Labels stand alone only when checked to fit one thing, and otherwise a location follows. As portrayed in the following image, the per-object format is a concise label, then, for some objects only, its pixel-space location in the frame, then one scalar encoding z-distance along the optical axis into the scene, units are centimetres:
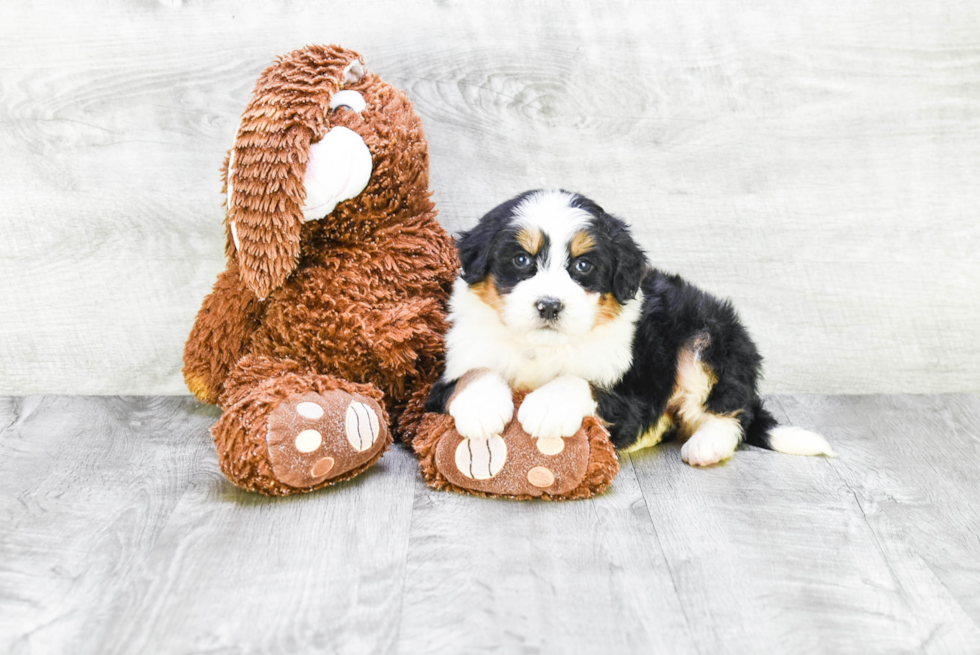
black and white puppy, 187
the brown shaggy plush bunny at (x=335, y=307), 189
